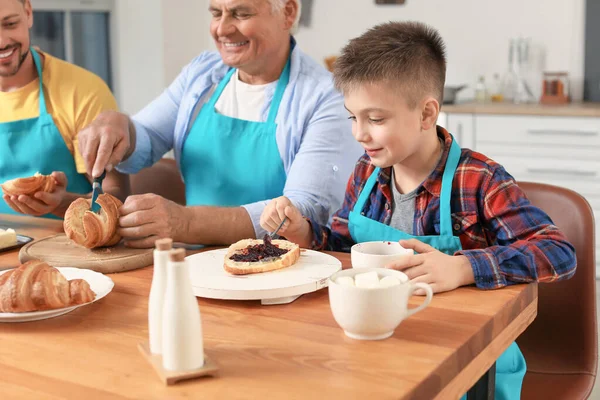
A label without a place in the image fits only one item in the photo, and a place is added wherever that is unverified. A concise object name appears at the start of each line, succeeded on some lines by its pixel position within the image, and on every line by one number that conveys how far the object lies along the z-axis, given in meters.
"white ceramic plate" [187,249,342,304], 1.26
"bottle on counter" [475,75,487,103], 4.37
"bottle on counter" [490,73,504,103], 4.37
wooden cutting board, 1.50
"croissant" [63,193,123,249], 1.54
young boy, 1.35
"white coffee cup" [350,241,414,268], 1.29
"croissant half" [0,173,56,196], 1.82
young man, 2.19
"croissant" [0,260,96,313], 1.19
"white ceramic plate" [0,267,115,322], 1.20
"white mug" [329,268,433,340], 1.04
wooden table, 0.95
